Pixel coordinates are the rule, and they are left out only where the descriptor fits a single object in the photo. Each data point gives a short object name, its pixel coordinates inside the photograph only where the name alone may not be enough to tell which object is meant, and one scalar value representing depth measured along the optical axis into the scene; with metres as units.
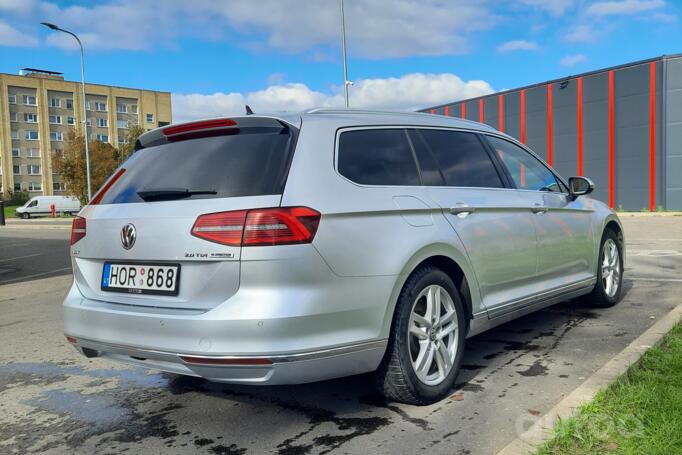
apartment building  73.75
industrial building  26.06
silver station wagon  2.88
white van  55.25
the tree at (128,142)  52.44
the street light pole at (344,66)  24.00
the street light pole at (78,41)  33.09
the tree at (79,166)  48.81
